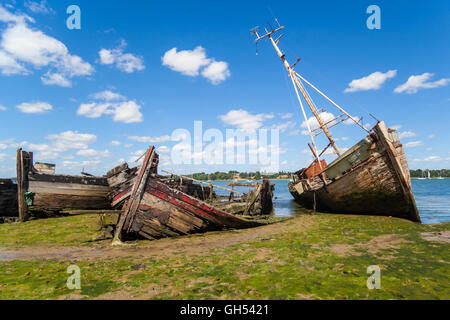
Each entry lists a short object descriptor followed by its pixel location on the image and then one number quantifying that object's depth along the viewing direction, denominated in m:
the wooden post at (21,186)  12.43
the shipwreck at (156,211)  9.09
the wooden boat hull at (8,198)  13.45
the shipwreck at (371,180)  12.75
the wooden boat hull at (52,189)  12.64
